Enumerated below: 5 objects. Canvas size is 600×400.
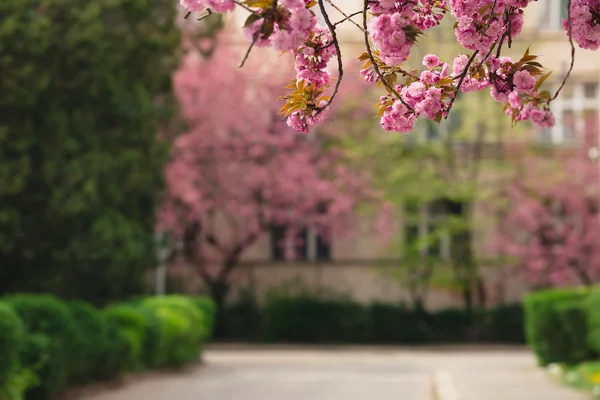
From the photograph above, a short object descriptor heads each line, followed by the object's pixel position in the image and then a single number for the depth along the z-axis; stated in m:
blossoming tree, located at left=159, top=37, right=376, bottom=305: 36.50
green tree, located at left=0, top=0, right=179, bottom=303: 21.12
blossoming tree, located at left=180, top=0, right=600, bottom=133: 5.03
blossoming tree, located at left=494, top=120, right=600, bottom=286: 36.59
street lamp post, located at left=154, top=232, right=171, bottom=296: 25.73
